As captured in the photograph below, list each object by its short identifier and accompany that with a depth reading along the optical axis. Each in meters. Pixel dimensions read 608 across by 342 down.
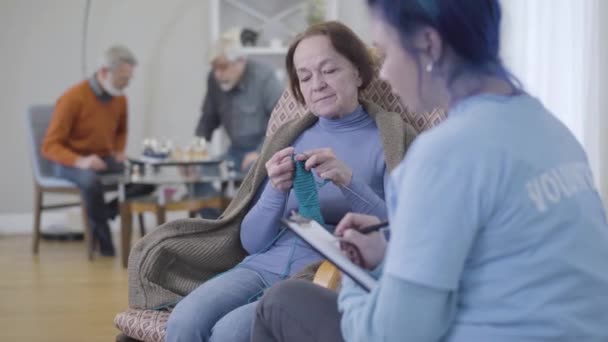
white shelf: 7.70
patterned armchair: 3.61
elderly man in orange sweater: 6.96
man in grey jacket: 7.12
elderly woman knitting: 3.80
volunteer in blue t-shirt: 2.02
